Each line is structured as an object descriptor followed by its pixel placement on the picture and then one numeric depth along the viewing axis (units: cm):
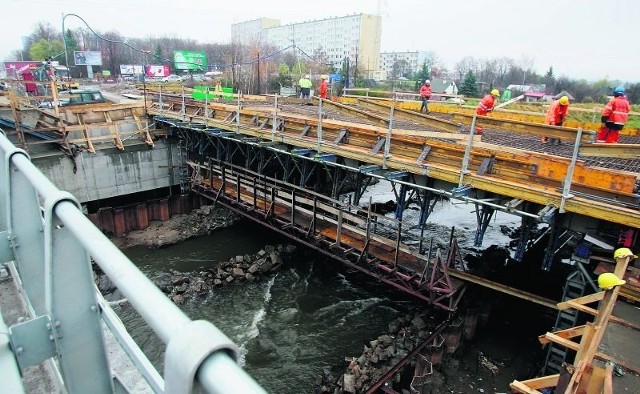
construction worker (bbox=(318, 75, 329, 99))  1765
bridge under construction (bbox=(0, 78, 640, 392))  764
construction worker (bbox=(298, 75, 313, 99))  1946
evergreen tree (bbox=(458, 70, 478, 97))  4816
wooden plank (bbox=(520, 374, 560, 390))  547
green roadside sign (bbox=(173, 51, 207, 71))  5394
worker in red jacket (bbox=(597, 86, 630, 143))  966
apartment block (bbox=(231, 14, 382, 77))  10925
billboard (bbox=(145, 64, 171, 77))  5591
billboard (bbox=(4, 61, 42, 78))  3151
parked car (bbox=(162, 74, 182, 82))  5151
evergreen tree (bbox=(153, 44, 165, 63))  7002
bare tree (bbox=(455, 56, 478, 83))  11783
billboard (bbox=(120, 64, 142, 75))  5826
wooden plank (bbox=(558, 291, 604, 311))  617
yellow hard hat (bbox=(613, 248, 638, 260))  643
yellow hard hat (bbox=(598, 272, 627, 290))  556
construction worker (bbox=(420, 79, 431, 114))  1544
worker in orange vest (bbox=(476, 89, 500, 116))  1199
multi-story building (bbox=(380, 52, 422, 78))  11141
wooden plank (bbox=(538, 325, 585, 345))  598
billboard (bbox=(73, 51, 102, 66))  5659
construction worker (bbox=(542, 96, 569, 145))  1046
